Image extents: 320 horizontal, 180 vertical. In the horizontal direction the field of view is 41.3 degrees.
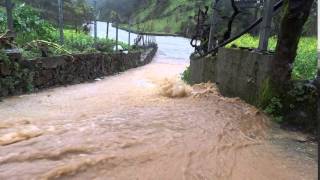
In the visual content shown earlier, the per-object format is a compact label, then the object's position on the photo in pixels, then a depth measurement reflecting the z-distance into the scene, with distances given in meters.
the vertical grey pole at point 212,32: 11.21
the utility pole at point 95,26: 16.39
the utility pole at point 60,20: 13.27
